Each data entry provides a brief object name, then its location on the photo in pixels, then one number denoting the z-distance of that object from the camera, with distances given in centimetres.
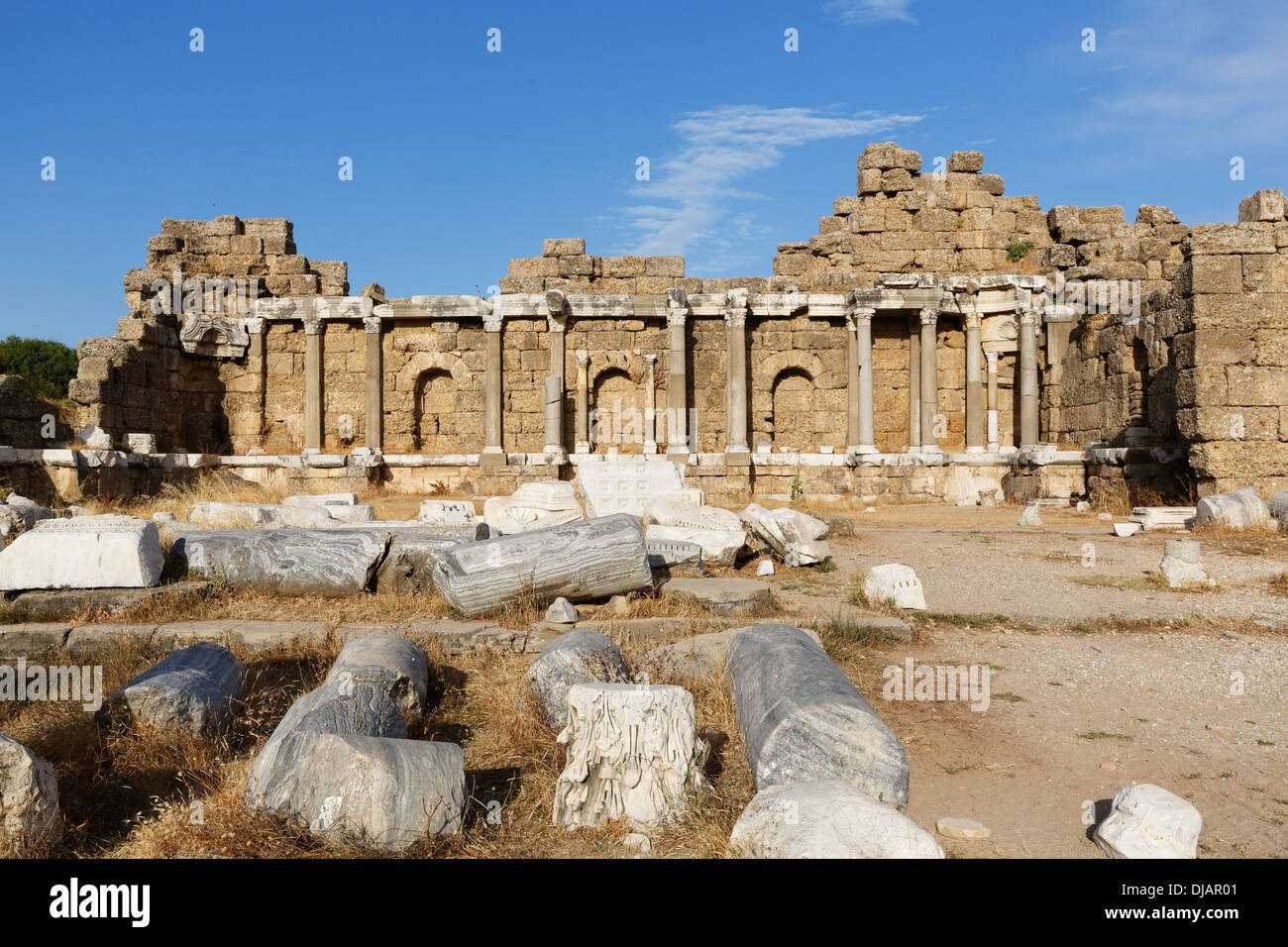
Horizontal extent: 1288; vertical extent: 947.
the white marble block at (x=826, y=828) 279
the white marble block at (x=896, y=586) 701
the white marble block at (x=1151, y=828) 316
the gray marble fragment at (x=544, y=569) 651
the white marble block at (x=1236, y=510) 1086
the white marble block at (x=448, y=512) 997
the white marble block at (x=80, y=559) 665
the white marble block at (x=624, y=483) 1077
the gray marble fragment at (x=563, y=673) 460
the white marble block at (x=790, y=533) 901
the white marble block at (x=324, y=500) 1181
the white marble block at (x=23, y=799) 317
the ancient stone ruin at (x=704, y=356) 1686
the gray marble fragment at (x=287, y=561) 720
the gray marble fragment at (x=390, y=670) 455
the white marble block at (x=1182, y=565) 789
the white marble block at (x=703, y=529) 854
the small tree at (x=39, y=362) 3019
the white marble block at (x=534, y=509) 955
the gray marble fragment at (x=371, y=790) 325
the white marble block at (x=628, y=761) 356
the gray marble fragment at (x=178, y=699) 445
